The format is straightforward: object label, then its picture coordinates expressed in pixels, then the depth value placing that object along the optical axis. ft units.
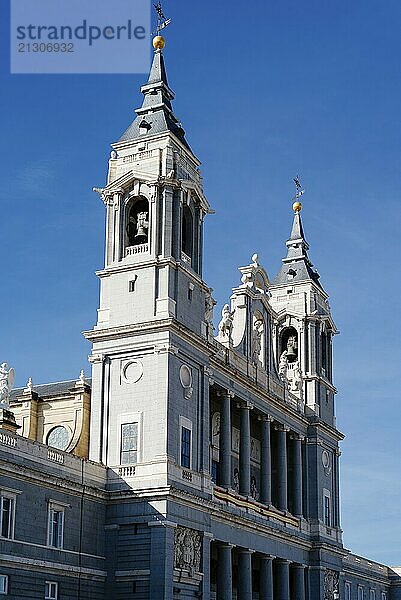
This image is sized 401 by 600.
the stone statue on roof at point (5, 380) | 179.11
